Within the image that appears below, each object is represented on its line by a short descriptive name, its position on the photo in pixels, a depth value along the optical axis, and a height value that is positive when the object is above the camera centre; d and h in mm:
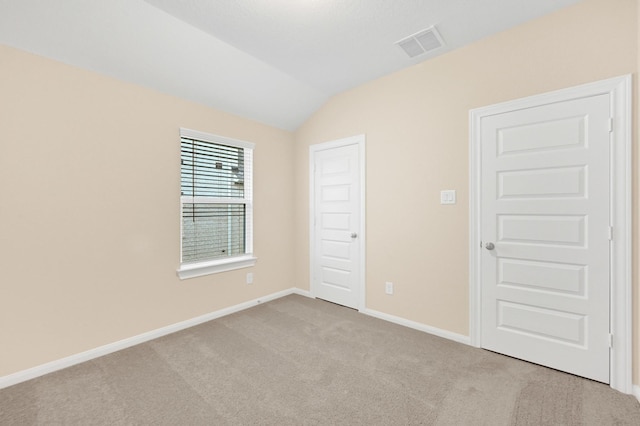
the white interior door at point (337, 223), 3373 -150
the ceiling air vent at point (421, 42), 2335 +1502
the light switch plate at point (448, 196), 2604 +137
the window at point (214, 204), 3012 +97
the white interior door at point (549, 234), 1954 -191
